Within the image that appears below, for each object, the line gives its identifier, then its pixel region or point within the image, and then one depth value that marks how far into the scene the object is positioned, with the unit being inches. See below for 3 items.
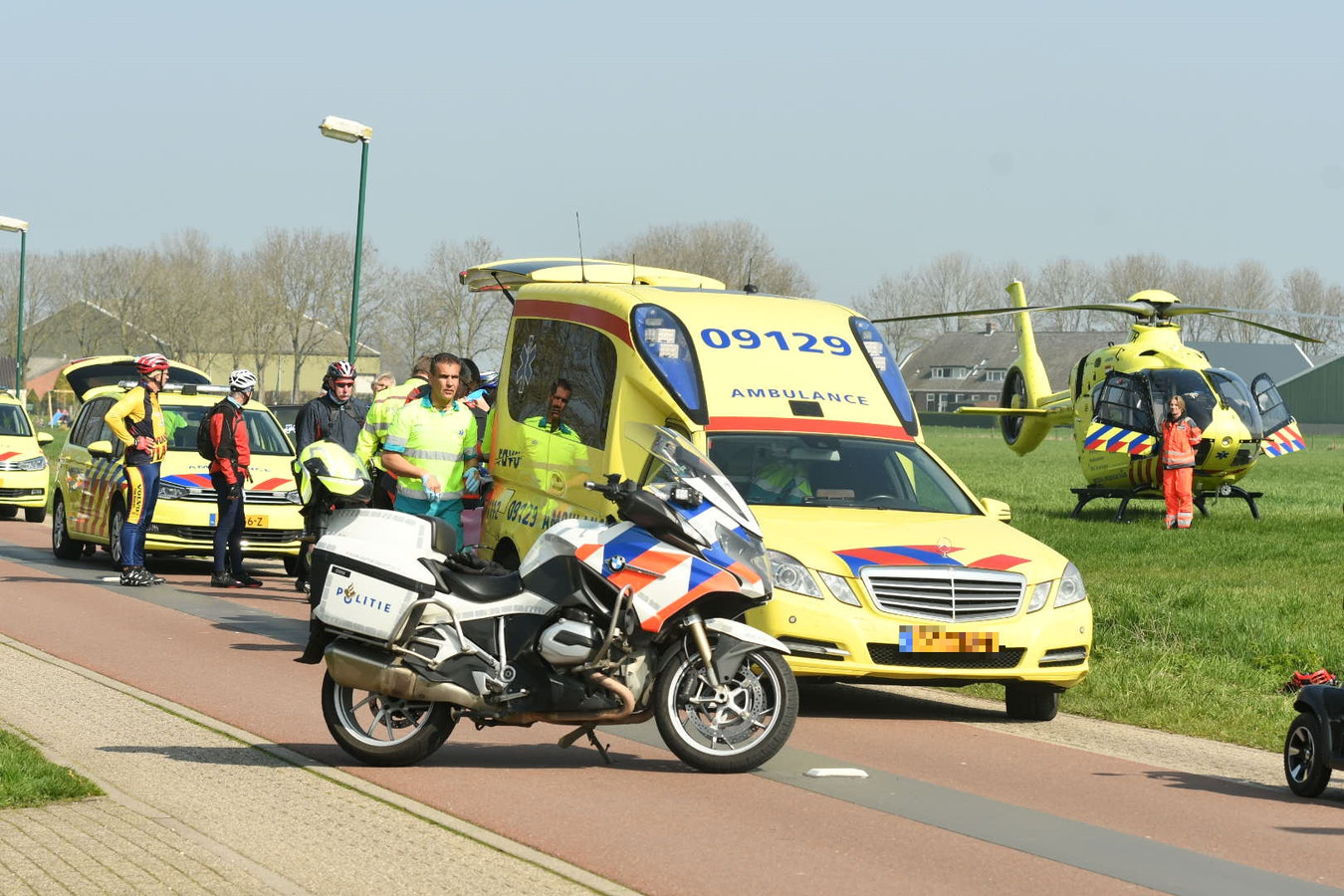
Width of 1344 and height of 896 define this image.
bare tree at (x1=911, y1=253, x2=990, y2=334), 5201.8
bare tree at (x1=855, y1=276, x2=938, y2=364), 5177.2
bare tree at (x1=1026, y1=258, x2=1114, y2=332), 5103.3
